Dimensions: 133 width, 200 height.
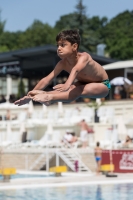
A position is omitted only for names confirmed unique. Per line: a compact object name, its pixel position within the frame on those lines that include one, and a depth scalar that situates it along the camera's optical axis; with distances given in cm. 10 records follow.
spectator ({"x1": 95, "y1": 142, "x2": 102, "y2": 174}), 2320
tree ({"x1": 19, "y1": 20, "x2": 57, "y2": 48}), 7806
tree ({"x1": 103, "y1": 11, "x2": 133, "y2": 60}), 7112
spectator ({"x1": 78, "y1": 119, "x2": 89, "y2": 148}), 2552
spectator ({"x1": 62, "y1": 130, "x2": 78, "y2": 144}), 2628
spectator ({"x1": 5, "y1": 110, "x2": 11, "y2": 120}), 3183
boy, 693
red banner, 2370
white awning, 3272
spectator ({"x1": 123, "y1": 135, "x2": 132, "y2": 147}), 2436
